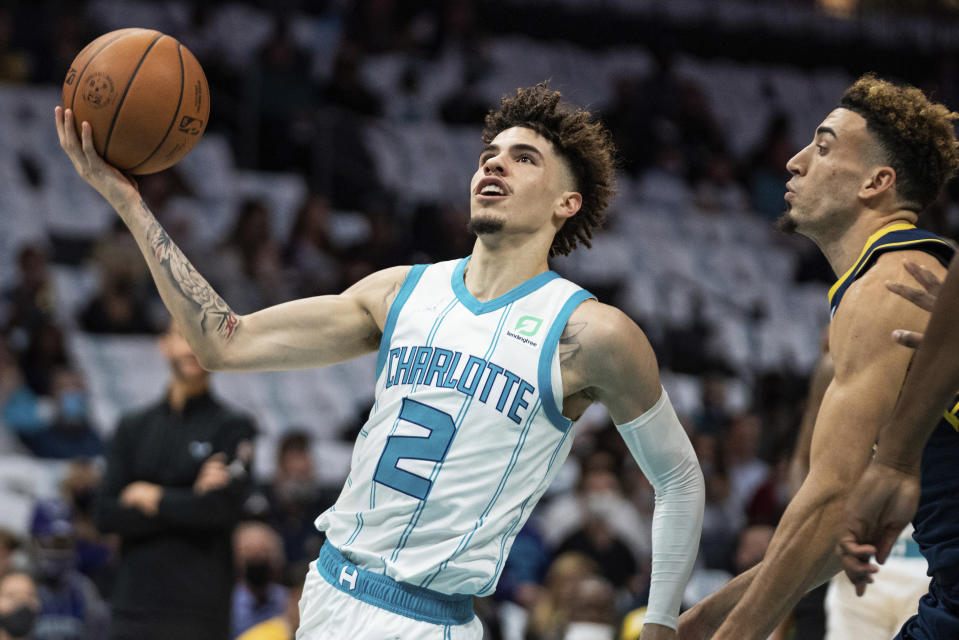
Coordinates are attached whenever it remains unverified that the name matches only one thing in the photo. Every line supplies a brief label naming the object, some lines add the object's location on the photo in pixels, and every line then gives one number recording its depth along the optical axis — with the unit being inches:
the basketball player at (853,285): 239.3
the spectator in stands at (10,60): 869.8
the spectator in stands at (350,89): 968.9
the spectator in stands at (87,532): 574.9
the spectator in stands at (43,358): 677.9
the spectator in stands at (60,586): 509.0
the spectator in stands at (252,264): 753.6
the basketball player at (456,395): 264.4
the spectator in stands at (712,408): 828.6
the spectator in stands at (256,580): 547.8
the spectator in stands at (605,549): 647.1
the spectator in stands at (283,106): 920.3
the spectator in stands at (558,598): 535.8
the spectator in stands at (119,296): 725.9
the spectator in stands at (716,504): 713.0
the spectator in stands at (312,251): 781.3
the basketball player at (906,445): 189.2
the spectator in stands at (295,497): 605.9
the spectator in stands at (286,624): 488.4
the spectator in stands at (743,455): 780.6
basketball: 279.4
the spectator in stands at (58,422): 637.9
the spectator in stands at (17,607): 469.1
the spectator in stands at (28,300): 695.1
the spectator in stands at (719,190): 1090.7
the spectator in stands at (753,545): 556.7
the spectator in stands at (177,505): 431.5
